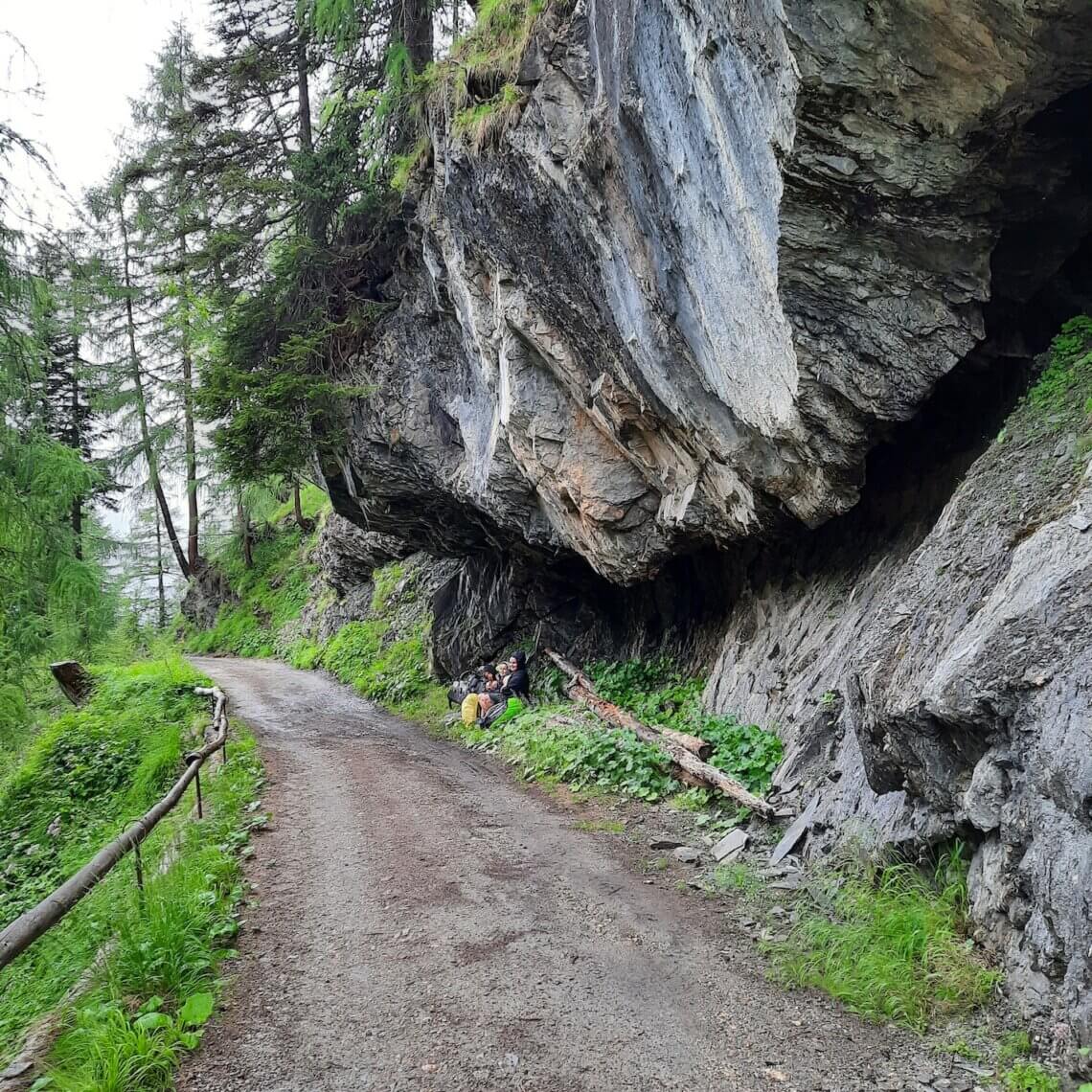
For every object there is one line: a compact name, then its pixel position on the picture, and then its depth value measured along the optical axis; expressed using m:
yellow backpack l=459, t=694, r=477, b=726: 13.38
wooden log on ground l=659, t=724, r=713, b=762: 8.94
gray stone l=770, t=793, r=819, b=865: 6.33
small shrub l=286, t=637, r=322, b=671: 23.23
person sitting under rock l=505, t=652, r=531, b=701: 14.03
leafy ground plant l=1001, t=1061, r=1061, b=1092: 3.31
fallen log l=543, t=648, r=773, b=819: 7.49
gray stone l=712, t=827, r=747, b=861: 6.75
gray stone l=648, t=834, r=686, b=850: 7.17
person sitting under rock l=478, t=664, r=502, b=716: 13.55
